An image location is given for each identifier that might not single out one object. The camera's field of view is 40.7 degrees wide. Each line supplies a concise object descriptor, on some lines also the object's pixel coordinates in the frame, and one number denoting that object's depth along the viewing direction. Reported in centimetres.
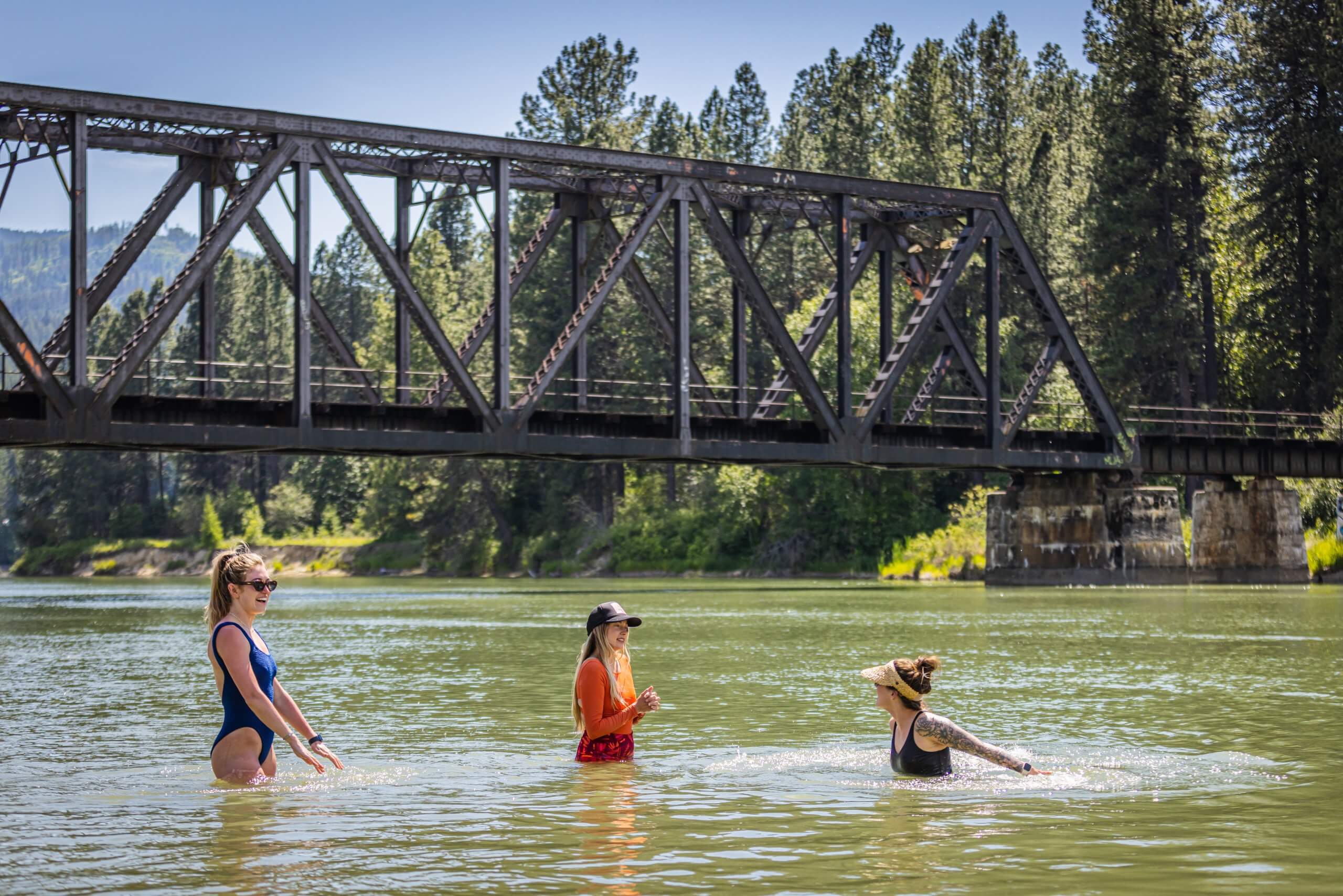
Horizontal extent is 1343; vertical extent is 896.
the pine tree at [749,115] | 10462
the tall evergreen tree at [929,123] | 8700
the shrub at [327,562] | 11406
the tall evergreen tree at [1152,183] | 7744
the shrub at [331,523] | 12538
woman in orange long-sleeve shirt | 1240
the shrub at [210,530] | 12588
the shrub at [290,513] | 12725
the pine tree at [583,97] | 9656
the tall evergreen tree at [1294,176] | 7138
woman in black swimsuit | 1226
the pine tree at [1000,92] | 8912
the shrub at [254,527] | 12481
